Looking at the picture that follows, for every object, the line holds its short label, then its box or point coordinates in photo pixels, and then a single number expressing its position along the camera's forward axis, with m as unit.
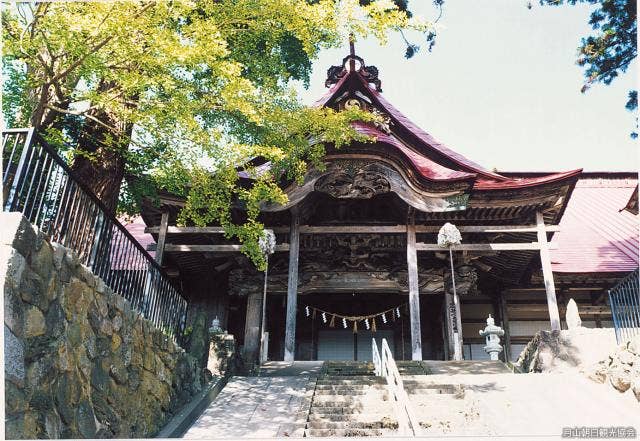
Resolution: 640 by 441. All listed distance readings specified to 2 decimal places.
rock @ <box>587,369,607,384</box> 7.35
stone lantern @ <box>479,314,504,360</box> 9.87
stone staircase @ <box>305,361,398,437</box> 5.98
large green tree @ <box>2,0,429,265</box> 5.31
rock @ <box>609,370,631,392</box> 6.73
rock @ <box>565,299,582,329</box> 8.96
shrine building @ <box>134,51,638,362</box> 10.57
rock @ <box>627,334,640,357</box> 6.82
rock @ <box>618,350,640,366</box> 6.84
